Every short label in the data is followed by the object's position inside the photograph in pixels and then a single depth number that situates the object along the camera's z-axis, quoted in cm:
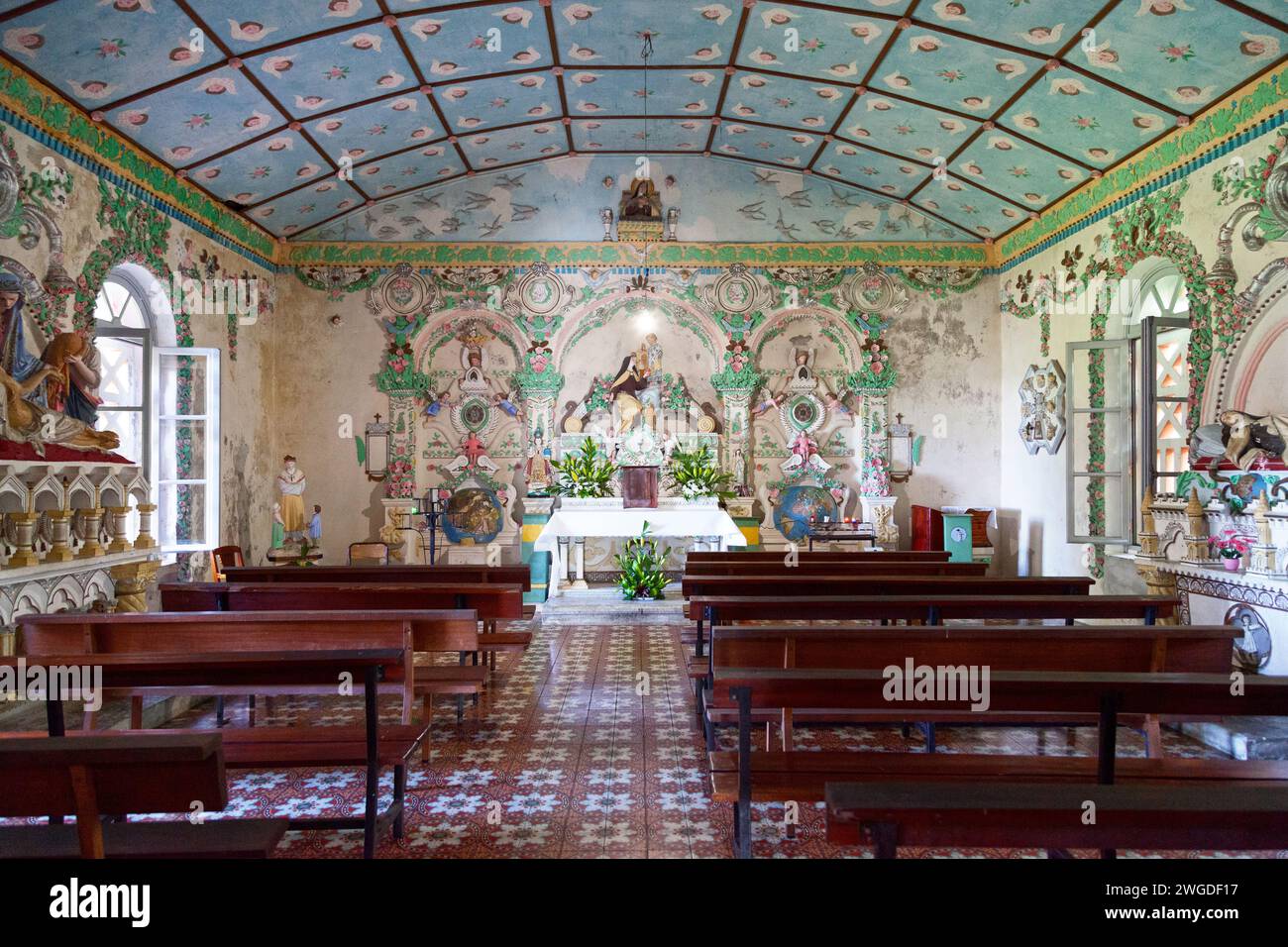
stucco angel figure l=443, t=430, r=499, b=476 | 1382
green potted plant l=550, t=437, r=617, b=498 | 1238
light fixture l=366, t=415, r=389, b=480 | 1369
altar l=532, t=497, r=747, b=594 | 1061
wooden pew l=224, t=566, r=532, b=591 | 726
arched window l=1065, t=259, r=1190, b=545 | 965
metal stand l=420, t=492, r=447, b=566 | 1192
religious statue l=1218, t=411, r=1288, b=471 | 736
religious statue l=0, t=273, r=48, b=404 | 729
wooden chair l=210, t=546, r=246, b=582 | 986
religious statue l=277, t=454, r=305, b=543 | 1265
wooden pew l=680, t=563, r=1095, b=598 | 628
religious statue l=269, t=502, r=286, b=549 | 1261
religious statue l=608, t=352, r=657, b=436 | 1398
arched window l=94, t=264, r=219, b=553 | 984
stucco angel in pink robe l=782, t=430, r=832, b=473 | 1388
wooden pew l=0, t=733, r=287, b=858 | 239
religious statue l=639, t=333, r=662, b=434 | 1404
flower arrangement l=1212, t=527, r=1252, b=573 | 744
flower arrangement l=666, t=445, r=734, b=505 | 1259
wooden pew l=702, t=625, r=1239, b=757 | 418
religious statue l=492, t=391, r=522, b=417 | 1393
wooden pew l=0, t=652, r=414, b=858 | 350
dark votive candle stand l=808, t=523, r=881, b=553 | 1255
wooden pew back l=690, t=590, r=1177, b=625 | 535
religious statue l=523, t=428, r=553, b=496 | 1354
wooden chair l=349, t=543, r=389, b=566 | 1208
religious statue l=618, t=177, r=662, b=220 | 1055
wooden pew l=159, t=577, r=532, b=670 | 584
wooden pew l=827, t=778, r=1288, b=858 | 228
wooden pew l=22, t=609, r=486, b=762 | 451
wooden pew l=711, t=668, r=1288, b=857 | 313
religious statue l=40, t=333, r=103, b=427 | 770
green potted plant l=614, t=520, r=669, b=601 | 1095
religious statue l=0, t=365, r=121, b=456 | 702
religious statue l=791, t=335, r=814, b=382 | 1402
